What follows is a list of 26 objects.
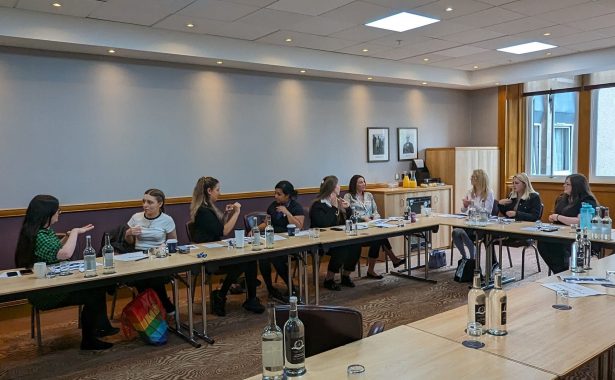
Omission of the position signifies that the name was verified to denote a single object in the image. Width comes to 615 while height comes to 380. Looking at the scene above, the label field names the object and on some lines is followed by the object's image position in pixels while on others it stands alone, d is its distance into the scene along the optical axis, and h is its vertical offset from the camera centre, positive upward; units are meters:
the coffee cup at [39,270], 3.39 -0.72
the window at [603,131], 7.73 +0.29
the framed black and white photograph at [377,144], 7.73 +0.16
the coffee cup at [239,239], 4.31 -0.69
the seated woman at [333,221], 5.65 -0.73
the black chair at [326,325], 2.14 -0.71
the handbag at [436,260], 6.55 -1.37
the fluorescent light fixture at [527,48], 6.48 +1.36
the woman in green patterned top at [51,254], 3.72 -0.69
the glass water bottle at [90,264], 3.46 -0.71
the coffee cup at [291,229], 4.89 -0.70
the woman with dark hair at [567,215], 5.05 -0.67
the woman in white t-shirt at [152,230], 4.46 -0.63
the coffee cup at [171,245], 4.18 -0.71
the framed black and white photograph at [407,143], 8.10 +0.17
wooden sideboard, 7.20 -0.70
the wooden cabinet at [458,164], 8.12 -0.17
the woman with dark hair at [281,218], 5.40 -0.66
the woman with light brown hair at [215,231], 4.83 -0.69
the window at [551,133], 8.20 +0.30
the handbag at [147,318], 4.05 -1.28
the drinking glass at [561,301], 2.48 -0.75
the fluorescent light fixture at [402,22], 5.05 +1.36
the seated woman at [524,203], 5.77 -0.59
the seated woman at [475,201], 6.09 -0.59
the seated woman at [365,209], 6.14 -0.66
